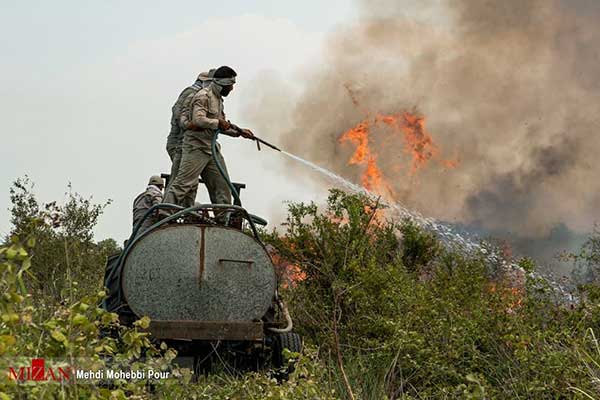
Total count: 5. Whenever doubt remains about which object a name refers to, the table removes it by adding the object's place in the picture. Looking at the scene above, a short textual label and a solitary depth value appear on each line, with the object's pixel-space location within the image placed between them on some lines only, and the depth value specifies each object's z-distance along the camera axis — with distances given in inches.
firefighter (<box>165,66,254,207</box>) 701.3
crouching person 714.9
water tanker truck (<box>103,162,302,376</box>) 560.7
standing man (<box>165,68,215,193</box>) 732.7
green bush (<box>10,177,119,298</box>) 1320.1
